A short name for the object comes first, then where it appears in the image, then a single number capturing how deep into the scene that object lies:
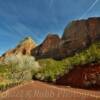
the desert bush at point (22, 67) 20.17
